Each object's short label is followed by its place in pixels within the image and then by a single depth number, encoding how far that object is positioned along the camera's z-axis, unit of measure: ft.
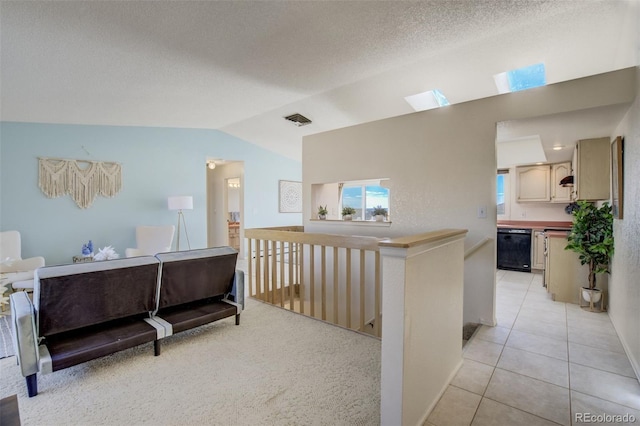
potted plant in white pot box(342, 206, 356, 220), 16.10
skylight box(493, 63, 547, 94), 11.08
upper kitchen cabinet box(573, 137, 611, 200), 10.96
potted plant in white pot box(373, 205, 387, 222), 14.21
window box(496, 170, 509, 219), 19.92
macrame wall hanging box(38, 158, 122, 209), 14.16
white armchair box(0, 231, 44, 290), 11.25
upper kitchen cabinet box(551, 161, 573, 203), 16.69
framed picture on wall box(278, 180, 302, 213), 24.95
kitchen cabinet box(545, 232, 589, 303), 12.39
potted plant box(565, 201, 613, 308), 10.98
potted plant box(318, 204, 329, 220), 16.21
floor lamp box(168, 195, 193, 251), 16.93
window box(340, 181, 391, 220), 29.71
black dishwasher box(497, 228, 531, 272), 17.66
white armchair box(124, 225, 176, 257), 15.99
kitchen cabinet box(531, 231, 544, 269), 17.38
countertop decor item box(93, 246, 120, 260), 11.65
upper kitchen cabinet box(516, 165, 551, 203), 17.42
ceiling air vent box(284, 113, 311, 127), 16.43
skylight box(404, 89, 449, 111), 13.64
